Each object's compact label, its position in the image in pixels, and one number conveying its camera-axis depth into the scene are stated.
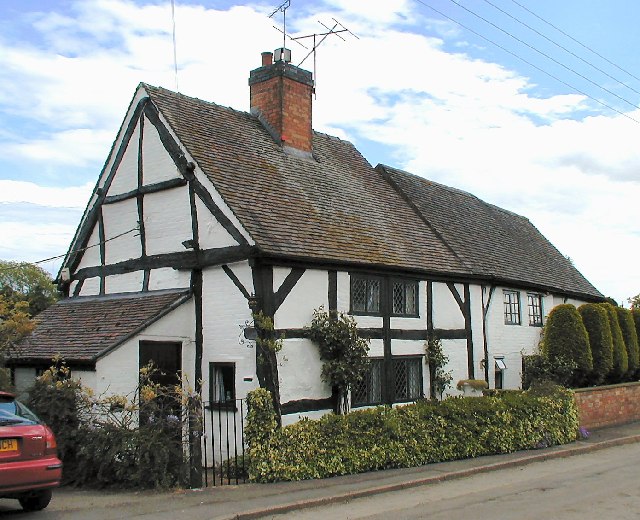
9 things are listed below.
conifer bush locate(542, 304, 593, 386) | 19.30
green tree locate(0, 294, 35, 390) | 12.44
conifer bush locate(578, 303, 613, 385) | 19.78
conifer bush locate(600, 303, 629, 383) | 20.58
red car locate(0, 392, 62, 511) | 7.86
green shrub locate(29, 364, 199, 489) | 10.12
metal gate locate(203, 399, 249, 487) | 12.22
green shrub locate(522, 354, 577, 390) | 19.25
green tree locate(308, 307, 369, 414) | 13.79
